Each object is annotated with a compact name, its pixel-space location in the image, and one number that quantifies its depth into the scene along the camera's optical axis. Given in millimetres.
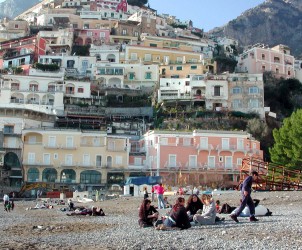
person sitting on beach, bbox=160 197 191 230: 12484
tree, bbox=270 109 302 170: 38344
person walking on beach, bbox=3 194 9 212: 28027
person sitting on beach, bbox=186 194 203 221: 14067
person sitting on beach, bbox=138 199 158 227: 13531
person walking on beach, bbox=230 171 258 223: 12891
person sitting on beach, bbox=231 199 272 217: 14805
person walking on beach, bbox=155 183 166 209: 21742
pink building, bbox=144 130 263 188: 52281
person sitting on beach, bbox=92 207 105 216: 19625
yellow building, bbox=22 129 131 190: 51969
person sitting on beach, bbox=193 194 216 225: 13086
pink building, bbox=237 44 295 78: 75312
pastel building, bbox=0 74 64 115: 59962
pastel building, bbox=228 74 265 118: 63000
